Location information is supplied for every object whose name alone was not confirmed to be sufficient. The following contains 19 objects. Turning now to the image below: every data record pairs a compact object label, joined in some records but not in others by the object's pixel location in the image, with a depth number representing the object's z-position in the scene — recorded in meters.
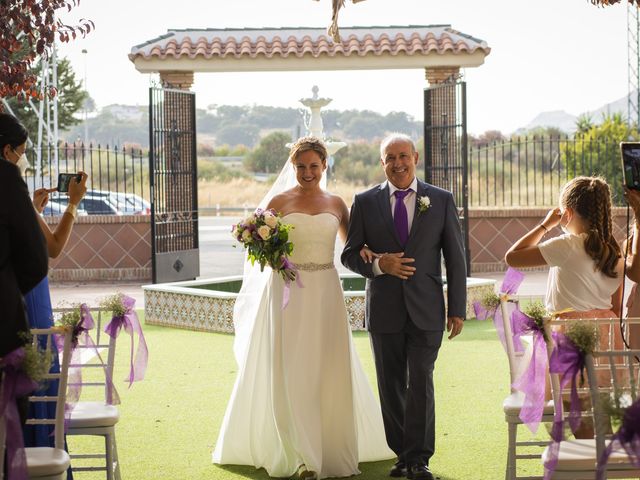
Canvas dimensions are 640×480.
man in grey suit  5.63
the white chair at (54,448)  3.78
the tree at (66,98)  35.09
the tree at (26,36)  6.39
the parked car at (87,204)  23.96
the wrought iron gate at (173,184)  15.45
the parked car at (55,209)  21.49
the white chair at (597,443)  3.53
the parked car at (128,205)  31.48
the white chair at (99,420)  4.68
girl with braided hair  5.10
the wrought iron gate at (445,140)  15.77
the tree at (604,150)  19.22
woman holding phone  4.80
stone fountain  13.62
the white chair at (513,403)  4.75
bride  5.81
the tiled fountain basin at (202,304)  11.41
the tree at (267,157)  61.06
